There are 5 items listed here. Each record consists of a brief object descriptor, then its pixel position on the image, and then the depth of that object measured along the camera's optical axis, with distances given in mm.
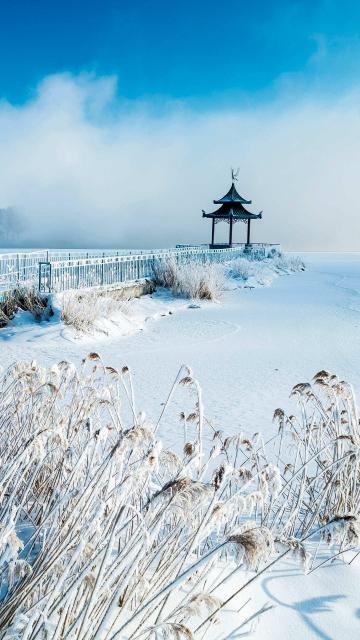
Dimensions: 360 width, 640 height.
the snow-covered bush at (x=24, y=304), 10781
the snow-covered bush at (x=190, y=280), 16203
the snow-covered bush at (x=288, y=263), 37500
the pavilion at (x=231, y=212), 38906
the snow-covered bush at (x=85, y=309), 10273
